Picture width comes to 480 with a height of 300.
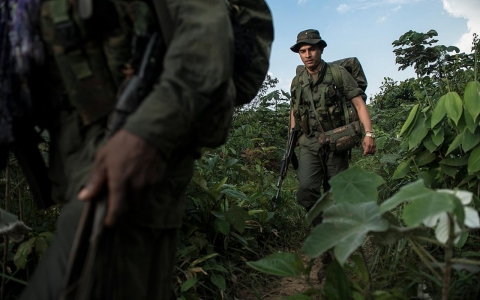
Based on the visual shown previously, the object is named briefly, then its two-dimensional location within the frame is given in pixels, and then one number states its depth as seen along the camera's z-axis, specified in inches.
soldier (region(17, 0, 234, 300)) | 40.4
